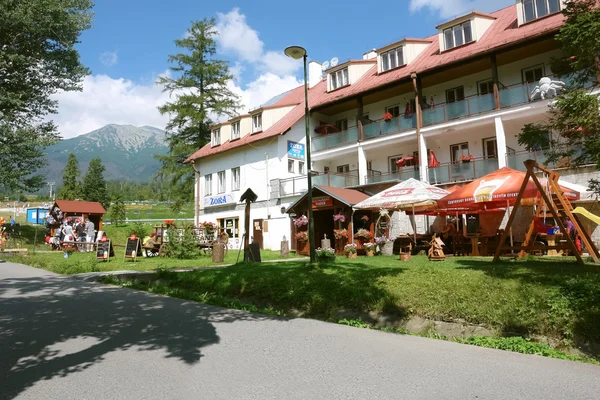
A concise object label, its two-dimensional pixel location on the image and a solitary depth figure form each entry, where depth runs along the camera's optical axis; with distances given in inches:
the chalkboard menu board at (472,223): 770.9
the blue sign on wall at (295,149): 1050.1
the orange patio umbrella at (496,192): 436.6
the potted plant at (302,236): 801.6
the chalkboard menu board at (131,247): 675.4
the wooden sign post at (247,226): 562.9
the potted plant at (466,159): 774.5
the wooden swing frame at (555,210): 347.9
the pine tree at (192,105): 1378.0
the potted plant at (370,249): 663.1
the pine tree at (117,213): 2117.4
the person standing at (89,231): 947.3
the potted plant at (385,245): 666.8
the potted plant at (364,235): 707.4
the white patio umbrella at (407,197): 541.3
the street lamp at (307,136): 470.3
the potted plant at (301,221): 796.6
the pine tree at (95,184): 2591.0
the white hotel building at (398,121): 746.8
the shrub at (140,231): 880.1
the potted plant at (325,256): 548.1
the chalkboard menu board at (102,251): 677.3
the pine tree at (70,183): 2337.6
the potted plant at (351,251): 647.1
